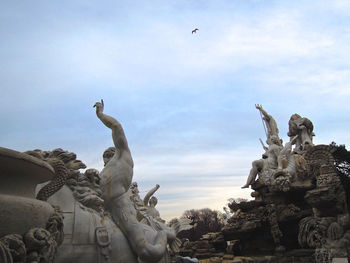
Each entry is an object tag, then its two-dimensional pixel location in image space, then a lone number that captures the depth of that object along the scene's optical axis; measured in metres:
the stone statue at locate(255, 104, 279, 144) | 16.72
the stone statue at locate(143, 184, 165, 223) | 9.84
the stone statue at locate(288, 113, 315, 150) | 15.27
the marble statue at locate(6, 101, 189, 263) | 4.18
